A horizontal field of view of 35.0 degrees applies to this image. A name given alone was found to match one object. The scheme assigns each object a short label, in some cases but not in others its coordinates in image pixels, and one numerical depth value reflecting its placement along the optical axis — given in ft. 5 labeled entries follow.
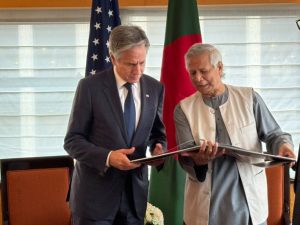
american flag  10.50
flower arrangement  9.07
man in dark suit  6.05
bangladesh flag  10.57
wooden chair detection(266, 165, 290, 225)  9.76
